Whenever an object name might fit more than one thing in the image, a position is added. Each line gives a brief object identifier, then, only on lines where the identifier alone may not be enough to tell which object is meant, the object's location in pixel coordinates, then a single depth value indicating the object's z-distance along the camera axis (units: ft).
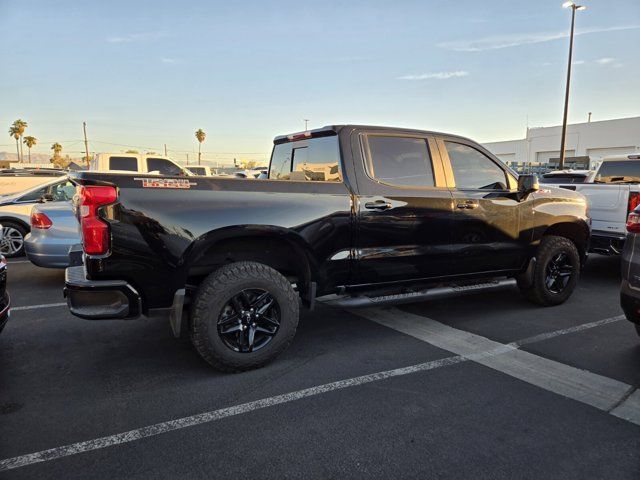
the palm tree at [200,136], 284.41
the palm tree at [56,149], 313.48
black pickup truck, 10.97
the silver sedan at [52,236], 21.56
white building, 155.02
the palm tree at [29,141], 313.73
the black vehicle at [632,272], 12.09
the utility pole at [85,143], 227.71
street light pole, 63.57
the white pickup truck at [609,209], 21.16
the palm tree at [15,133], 293.43
